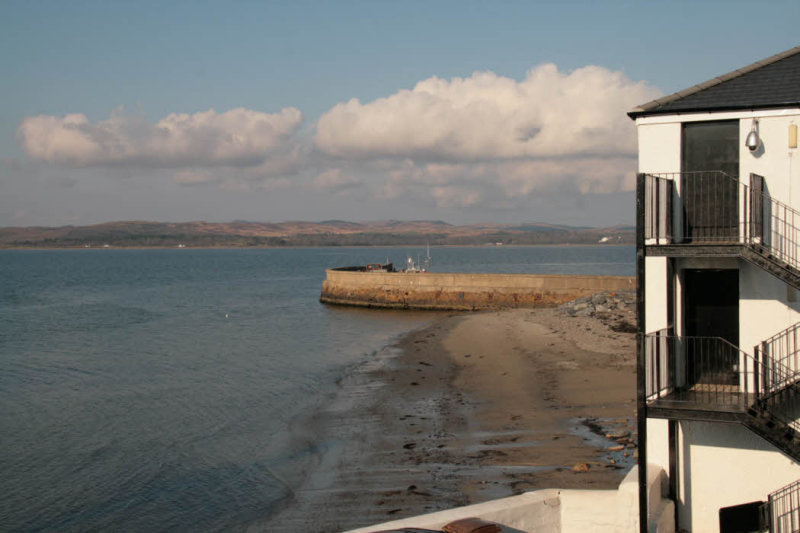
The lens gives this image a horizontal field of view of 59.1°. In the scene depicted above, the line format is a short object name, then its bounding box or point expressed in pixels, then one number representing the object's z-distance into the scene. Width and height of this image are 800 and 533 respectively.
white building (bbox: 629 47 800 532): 9.63
